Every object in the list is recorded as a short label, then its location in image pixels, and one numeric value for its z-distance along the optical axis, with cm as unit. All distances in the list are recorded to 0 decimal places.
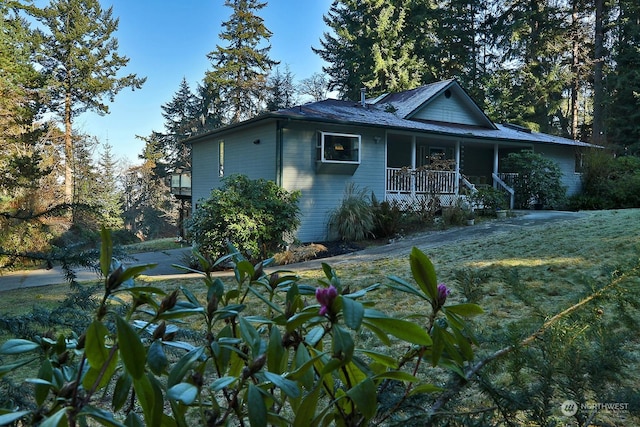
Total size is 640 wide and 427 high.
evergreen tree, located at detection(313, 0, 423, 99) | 2777
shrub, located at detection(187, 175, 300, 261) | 932
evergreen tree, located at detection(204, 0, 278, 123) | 3119
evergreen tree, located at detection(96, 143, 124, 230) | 2905
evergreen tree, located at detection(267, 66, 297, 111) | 3356
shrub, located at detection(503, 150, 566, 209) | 1570
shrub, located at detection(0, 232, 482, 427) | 74
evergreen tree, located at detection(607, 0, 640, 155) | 2355
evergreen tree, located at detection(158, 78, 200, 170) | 3538
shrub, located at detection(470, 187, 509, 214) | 1366
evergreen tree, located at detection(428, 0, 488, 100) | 2880
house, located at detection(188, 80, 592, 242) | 1225
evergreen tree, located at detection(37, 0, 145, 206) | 2400
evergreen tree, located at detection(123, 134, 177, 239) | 3399
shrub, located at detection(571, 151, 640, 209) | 1554
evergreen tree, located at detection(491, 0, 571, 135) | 2627
